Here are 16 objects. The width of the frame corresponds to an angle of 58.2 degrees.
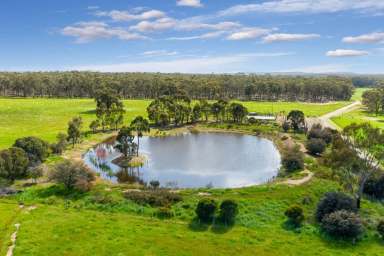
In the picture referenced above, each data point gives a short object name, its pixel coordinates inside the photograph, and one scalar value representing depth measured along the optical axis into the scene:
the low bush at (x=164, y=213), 45.25
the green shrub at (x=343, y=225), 39.50
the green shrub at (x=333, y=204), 43.78
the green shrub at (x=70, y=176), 52.81
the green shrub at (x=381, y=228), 40.14
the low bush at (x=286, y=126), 105.51
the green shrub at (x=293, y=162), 64.44
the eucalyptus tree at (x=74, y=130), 83.79
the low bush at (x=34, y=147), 66.56
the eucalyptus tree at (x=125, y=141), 74.44
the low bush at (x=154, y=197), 48.00
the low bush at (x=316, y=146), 77.12
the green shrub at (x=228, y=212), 43.53
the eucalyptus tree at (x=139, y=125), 88.06
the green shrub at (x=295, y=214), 43.19
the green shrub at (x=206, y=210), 43.59
